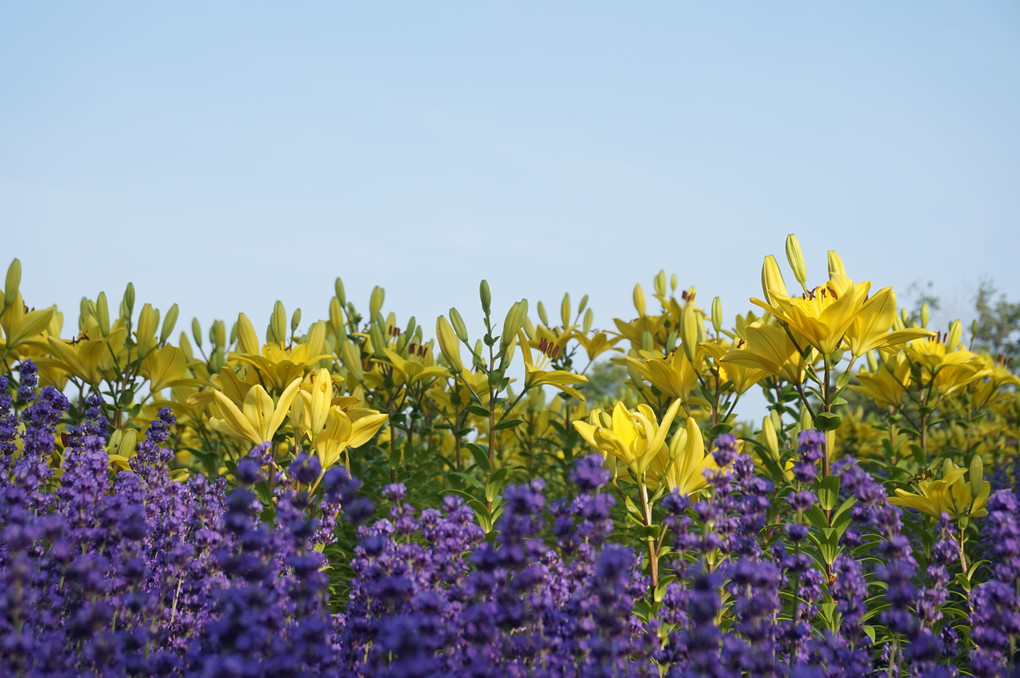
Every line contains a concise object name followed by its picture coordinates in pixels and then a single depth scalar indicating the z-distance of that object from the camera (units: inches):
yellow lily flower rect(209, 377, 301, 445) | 140.6
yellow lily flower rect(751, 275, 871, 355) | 130.4
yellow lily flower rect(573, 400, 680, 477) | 124.3
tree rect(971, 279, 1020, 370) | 1031.6
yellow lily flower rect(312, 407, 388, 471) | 141.6
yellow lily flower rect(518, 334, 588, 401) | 163.8
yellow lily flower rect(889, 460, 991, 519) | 143.7
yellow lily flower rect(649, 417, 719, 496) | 125.7
